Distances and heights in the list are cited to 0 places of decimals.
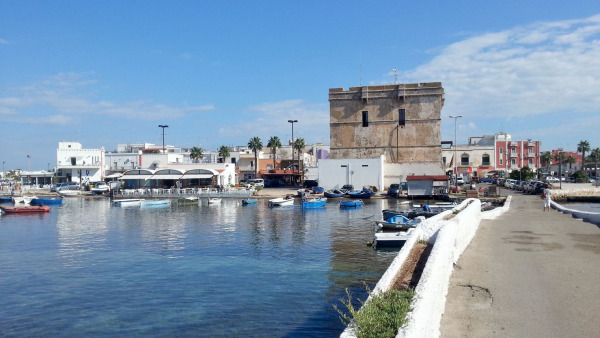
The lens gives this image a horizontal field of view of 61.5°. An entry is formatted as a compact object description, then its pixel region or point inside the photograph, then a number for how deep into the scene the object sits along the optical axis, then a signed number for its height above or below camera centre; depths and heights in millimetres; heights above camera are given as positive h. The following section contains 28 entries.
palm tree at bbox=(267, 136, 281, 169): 100125 +5775
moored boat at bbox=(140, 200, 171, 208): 62312 -3749
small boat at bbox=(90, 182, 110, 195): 81756 -2514
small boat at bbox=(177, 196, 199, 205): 66212 -3780
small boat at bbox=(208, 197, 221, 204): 62784 -3576
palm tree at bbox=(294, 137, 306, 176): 99369 +5633
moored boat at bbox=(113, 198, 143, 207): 63156 -3715
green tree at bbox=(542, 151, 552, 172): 109250 +2445
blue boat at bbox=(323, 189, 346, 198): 68150 -2990
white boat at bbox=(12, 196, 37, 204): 64125 -3316
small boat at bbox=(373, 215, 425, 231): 32594 -3443
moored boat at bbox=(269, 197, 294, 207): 58281 -3532
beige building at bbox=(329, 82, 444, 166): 75625 +7440
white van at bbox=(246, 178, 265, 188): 82675 -1798
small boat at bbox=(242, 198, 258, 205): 60809 -3593
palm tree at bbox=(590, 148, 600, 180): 114562 +3378
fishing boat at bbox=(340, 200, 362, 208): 55375 -3635
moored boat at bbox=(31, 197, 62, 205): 65000 -3522
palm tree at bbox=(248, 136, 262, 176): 95688 +5318
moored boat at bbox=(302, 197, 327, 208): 55906 -3491
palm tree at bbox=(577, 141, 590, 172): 112438 +4851
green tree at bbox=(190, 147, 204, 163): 101375 +3774
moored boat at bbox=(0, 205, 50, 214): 54594 -3817
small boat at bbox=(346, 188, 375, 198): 65775 -2940
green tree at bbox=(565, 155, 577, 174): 116812 +2101
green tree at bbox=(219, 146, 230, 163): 98125 +4074
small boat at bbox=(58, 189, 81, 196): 80188 -2962
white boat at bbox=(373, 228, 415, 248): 26645 -3650
